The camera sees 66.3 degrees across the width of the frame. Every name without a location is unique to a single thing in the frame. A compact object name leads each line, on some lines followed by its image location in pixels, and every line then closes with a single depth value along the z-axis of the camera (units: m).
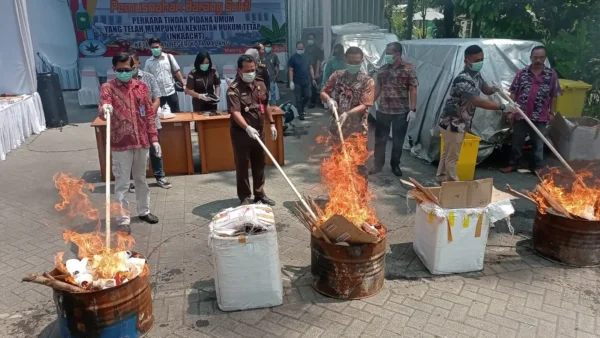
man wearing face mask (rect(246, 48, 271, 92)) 8.44
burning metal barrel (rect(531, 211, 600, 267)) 4.43
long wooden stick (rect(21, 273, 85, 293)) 3.12
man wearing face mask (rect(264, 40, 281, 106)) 12.01
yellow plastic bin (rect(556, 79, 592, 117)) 8.20
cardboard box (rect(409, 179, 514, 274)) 4.29
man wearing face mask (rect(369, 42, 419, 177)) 7.01
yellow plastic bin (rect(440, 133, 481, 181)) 6.78
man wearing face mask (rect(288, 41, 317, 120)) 11.73
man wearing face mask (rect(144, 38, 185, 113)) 7.90
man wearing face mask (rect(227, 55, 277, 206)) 5.49
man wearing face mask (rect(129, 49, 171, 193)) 6.02
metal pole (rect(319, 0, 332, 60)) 11.34
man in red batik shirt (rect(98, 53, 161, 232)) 4.93
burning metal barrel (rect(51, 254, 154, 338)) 3.27
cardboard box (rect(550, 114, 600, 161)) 7.23
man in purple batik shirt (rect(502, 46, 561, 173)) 6.99
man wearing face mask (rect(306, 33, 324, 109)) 13.06
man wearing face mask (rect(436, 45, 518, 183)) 5.88
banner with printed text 14.80
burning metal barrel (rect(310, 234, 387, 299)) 3.87
